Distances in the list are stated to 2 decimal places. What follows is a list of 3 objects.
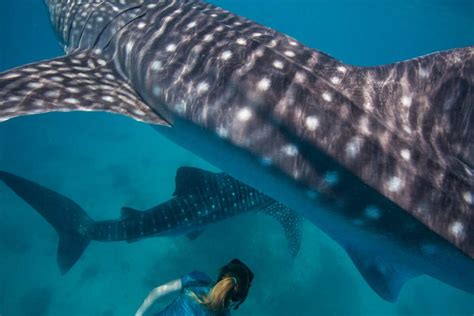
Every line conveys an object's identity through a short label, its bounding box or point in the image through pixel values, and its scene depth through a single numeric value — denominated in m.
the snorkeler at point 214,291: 3.07
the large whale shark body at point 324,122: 2.81
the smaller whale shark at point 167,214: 6.76
